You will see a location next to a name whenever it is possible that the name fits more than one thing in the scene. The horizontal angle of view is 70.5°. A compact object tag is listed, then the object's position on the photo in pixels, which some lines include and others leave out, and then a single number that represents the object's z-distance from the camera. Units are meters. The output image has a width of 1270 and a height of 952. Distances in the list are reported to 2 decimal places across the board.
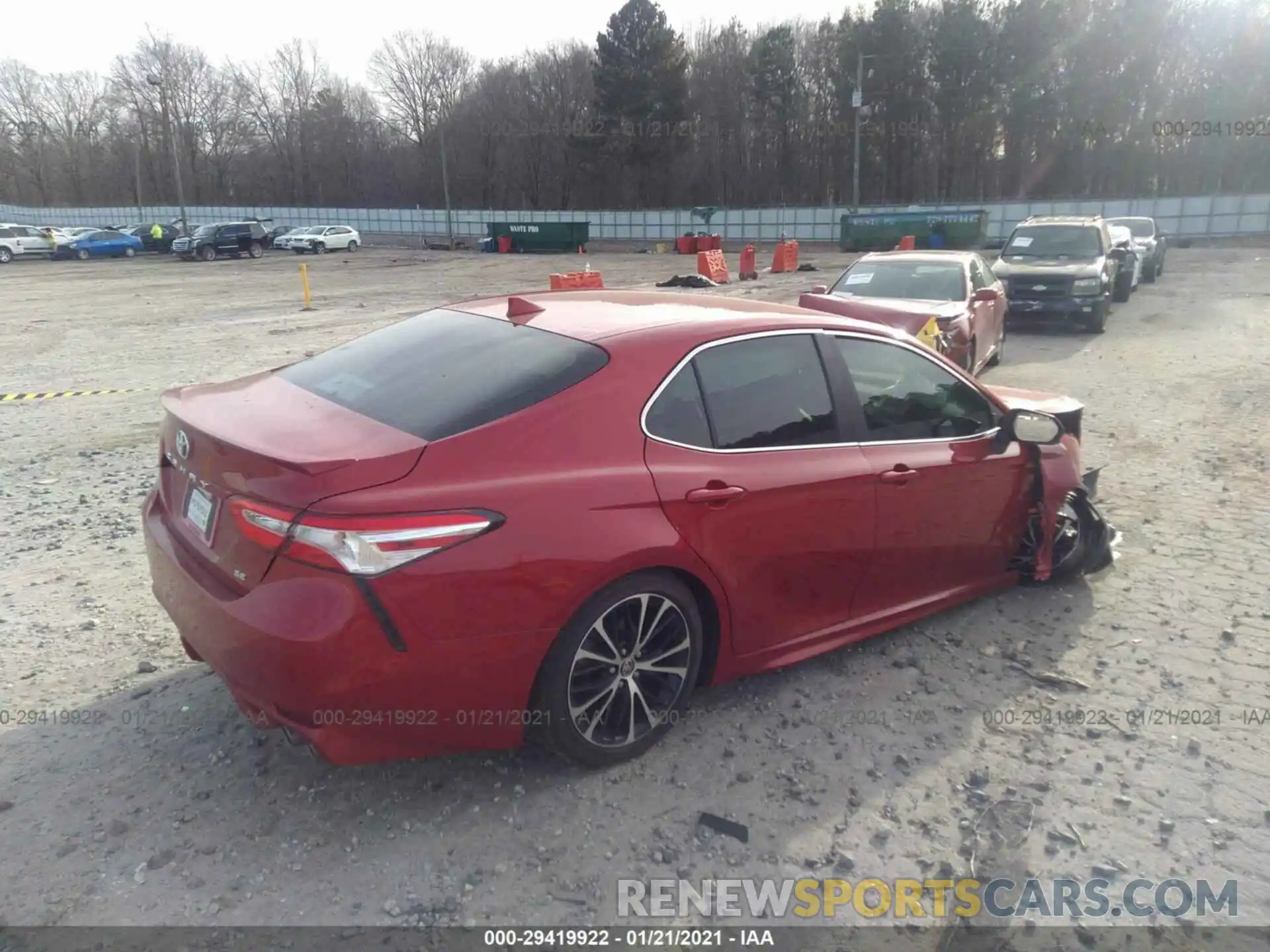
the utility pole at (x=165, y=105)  55.34
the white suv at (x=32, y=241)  42.38
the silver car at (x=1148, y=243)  22.42
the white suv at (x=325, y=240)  48.72
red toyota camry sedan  2.72
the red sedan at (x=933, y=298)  9.32
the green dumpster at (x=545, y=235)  46.97
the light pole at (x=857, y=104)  38.31
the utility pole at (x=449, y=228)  51.66
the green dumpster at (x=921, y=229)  38.91
